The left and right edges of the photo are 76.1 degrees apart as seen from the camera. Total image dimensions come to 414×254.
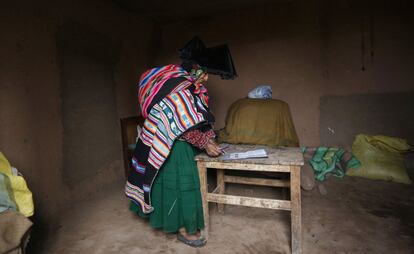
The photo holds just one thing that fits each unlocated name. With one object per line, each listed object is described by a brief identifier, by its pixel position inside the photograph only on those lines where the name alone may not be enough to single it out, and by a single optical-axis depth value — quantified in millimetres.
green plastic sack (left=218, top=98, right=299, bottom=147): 2627
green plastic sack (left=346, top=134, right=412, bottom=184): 3100
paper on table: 1759
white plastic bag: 2877
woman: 1801
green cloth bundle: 3320
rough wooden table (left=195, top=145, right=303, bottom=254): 1652
